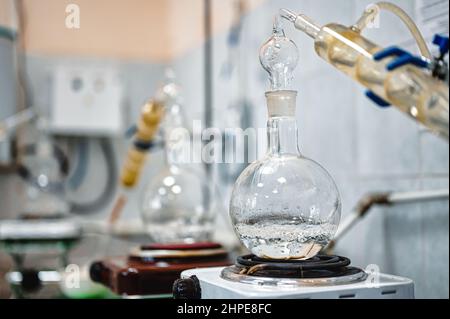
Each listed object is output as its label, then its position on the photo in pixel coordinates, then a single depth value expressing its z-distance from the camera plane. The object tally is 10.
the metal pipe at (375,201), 1.06
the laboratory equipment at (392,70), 0.64
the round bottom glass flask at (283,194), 0.74
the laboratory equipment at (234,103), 1.79
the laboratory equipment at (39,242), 1.83
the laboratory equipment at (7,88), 2.17
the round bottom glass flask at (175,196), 1.23
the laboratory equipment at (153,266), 0.93
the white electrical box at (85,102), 2.38
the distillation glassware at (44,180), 2.30
